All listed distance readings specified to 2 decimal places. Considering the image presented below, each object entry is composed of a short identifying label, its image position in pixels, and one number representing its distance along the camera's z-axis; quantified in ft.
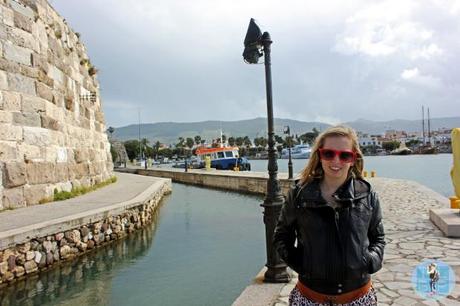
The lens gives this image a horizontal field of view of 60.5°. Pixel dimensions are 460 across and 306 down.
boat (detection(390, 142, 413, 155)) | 342.44
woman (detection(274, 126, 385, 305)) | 6.53
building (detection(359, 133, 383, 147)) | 467.07
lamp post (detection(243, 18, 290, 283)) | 15.05
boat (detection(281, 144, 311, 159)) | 310.65
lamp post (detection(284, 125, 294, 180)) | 58.87
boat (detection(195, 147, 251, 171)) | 116.26
